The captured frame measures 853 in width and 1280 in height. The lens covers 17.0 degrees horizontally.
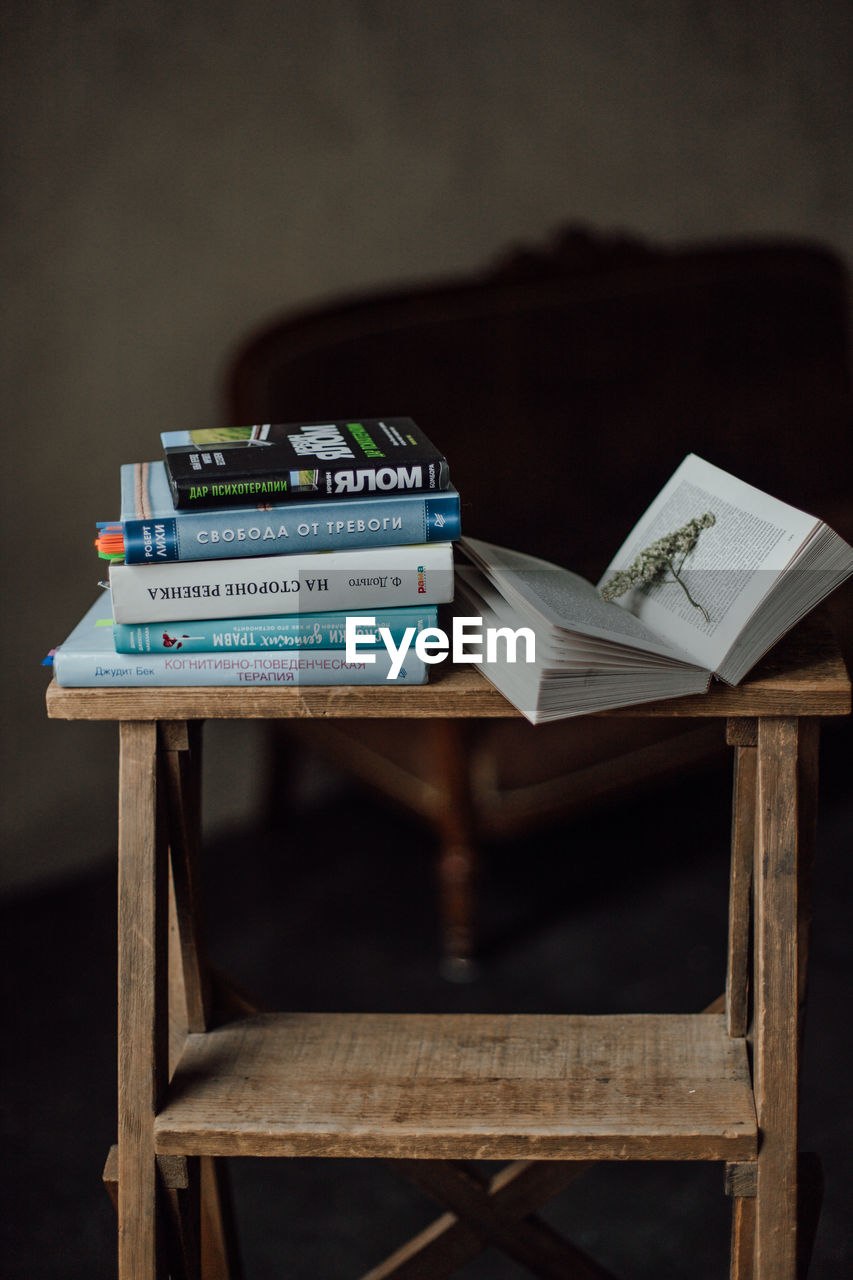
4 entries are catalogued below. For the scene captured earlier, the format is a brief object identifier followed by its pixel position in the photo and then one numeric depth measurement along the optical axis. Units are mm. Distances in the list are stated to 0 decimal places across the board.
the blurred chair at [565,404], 2992
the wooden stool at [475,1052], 1911
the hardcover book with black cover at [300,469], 1853
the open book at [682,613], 1844
